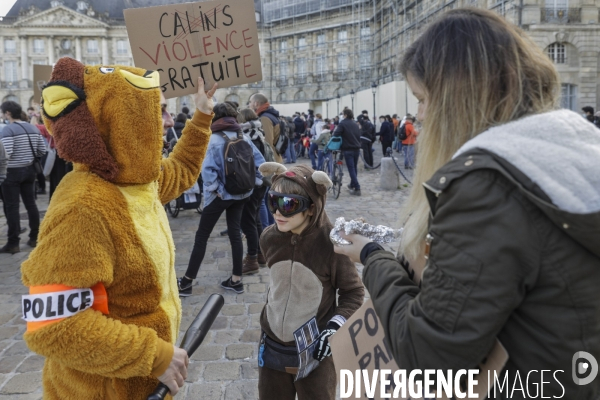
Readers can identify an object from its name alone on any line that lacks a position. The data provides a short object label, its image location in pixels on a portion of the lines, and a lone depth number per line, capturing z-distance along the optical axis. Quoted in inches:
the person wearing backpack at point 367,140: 604.7
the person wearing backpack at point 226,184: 185.6
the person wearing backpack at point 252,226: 211.5
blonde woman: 37.3
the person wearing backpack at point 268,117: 269.1
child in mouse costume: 83.1
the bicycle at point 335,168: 407.8
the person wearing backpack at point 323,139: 478.3
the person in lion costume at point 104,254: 52.6
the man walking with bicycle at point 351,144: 424.5
